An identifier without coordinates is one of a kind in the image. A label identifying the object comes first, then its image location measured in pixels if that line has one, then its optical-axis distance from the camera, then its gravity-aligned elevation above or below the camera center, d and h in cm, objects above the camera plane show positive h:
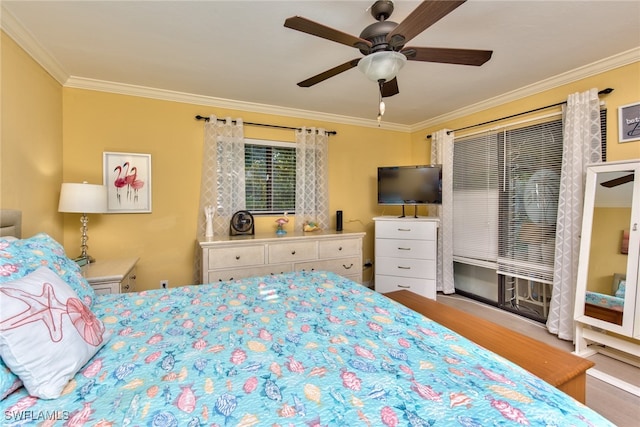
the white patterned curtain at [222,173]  315 +44
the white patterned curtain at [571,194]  246 +14
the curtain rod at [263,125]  311 +107
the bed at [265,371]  77 -56
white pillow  85 -41
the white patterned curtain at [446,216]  375 -8
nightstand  202 -47
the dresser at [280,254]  275 -47
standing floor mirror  211 -45
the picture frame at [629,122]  225 +72
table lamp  222 +11
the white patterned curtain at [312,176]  360 +46
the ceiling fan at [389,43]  127 +89
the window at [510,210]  286 +0
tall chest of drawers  340 -55
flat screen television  351 +33
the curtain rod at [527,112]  239 +104
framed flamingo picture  280 +31
